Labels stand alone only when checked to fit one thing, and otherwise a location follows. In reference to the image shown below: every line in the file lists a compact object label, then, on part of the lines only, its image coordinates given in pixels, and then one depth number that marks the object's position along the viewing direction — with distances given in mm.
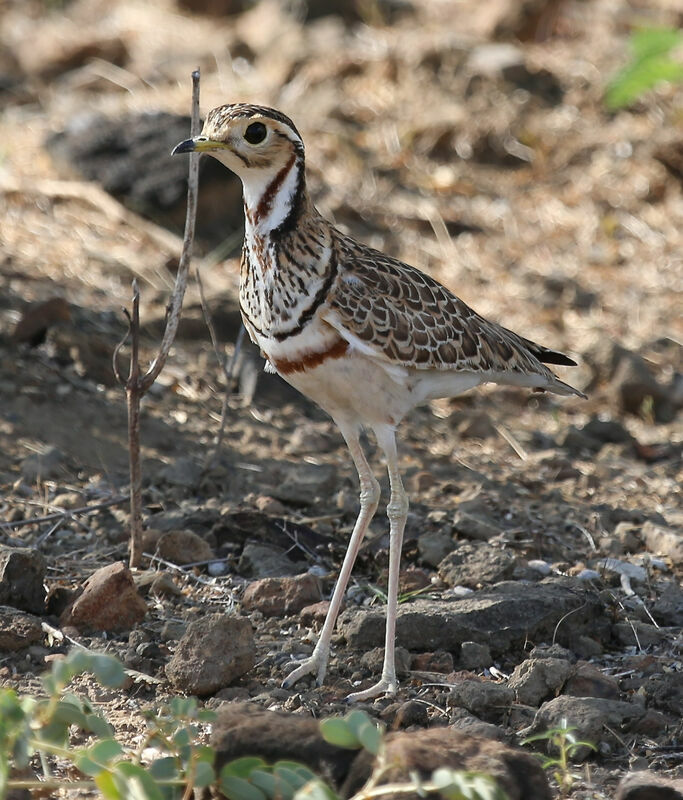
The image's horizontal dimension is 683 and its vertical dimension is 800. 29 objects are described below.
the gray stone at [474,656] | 8094
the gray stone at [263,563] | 9242
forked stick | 8609
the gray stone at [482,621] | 8258
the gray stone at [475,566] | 9023
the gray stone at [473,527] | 9930
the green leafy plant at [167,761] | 5226
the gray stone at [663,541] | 9927
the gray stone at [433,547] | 9516
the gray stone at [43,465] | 10352
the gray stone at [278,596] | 8766
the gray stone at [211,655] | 7535
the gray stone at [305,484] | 10359
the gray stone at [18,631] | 7855
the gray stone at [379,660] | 8000
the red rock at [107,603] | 8289
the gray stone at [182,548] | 9312
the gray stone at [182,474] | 10555
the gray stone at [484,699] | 7449
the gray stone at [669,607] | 8969
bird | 7789
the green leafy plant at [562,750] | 6551
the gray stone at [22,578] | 8305
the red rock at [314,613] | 8625
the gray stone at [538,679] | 7582
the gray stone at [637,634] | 8562
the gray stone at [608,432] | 13000
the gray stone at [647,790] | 6129
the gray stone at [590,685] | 7652
